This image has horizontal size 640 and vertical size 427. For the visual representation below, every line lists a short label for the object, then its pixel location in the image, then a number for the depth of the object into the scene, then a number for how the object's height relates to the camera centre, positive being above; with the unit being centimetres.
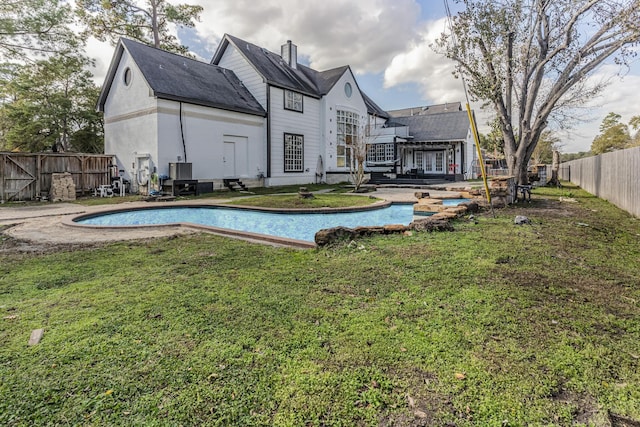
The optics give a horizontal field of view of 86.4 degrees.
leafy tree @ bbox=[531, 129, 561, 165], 3604 +524
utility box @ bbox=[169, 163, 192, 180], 1464 +86
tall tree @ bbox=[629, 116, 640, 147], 4075 +755
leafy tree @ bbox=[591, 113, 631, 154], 4262 +682
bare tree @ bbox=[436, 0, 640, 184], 1025 +452
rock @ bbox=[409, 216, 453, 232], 622 -68
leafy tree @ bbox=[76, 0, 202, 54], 2128 +1129
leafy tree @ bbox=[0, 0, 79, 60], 1670 +839
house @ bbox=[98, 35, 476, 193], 1525 +388
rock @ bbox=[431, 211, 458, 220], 712 -57
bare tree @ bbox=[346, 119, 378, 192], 1599 +164
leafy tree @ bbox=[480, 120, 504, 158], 3746 +607
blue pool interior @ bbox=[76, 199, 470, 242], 839 -79
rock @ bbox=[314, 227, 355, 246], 529 -73
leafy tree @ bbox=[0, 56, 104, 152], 2081 +532
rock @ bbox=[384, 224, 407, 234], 610 -71
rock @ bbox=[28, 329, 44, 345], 243 -106
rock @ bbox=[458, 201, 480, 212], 834 -44
